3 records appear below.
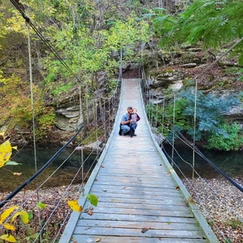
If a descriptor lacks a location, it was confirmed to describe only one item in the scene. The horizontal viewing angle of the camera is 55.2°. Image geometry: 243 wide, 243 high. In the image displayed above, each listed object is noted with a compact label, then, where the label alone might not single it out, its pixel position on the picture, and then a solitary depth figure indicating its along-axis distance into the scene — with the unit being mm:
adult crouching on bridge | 5321
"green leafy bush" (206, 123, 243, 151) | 8059
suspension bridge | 1794
